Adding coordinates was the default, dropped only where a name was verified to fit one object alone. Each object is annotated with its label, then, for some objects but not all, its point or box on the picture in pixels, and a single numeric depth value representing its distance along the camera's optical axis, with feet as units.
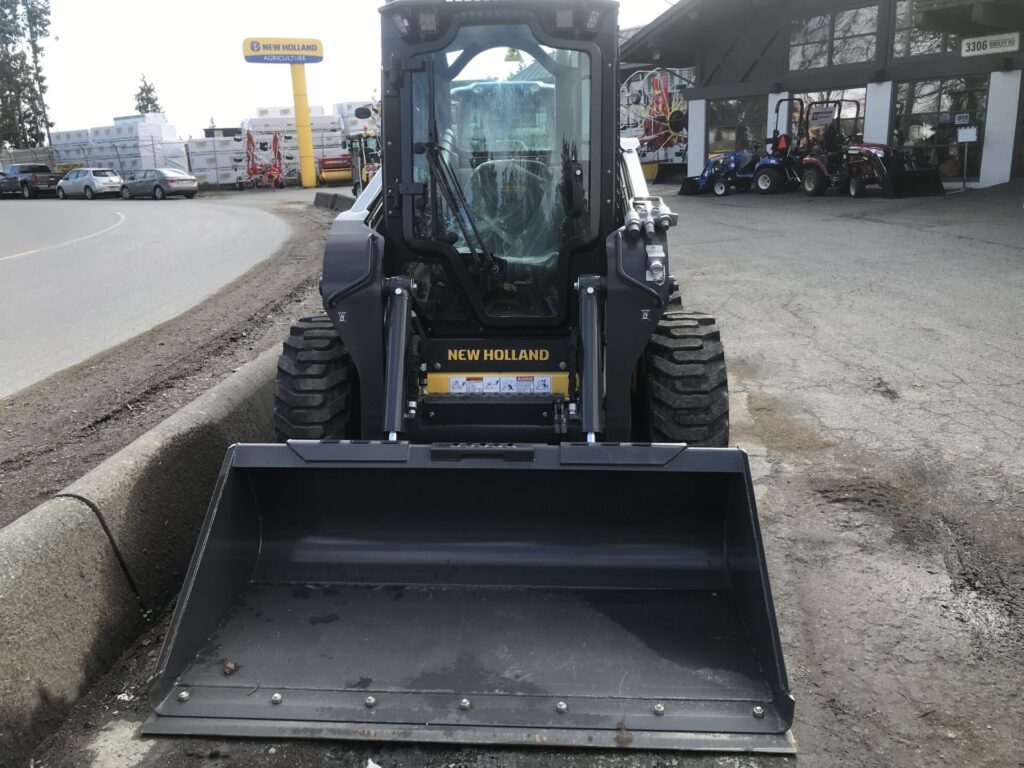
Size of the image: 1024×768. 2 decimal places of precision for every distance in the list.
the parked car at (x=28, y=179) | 133.07
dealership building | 68.03
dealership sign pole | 128.88
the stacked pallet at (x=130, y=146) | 147.95
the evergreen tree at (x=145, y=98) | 264.11
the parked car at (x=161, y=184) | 116.26
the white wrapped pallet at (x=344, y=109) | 150.29
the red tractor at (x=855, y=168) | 66.64
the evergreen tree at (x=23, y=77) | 208.03
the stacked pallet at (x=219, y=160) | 142.10
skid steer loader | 9.86
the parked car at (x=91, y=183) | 122.52
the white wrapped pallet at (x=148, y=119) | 152.15
